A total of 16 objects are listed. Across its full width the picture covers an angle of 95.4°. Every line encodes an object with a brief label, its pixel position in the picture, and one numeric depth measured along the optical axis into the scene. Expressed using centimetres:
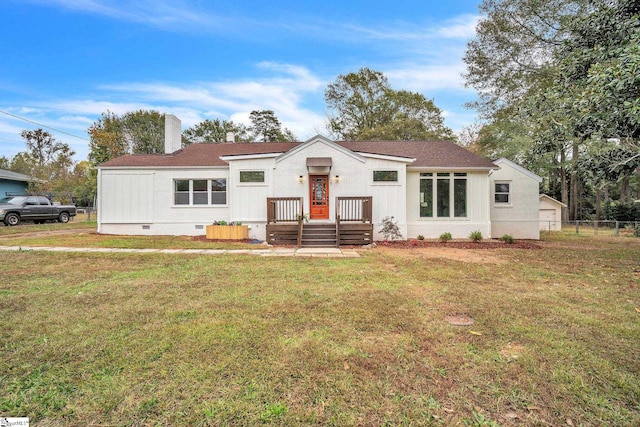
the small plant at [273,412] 200
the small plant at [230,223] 1205
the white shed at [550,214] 1878
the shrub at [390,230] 1198
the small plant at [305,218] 1132
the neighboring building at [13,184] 2295
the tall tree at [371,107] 2794
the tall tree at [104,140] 2289
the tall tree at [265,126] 3281
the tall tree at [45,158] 3131
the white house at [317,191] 1211
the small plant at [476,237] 1210
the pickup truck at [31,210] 1583
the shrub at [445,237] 1222
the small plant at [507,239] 1183
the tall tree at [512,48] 1464
